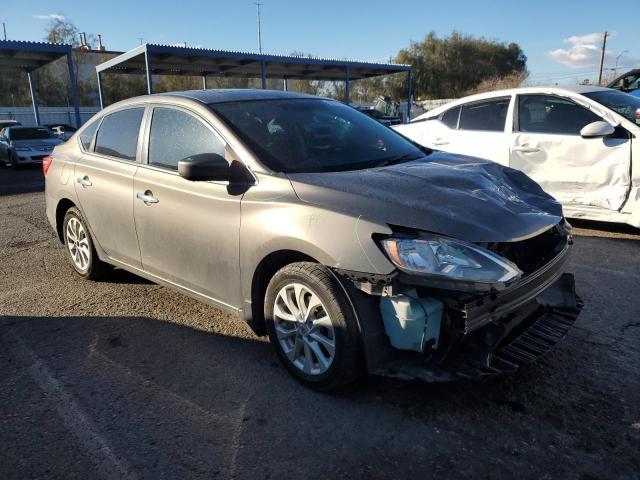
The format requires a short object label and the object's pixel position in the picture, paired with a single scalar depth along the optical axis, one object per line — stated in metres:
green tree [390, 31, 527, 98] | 61.19
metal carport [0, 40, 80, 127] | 21.02
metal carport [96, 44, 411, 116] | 21.84
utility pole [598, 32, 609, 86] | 48.71
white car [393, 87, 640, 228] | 5.45
